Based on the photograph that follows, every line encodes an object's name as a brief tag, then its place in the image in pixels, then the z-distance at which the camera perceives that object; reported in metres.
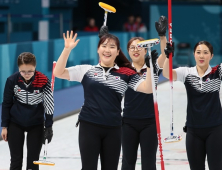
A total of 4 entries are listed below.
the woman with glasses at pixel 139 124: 12.50
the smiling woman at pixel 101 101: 10.46
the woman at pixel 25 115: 12.11
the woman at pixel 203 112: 11.58
